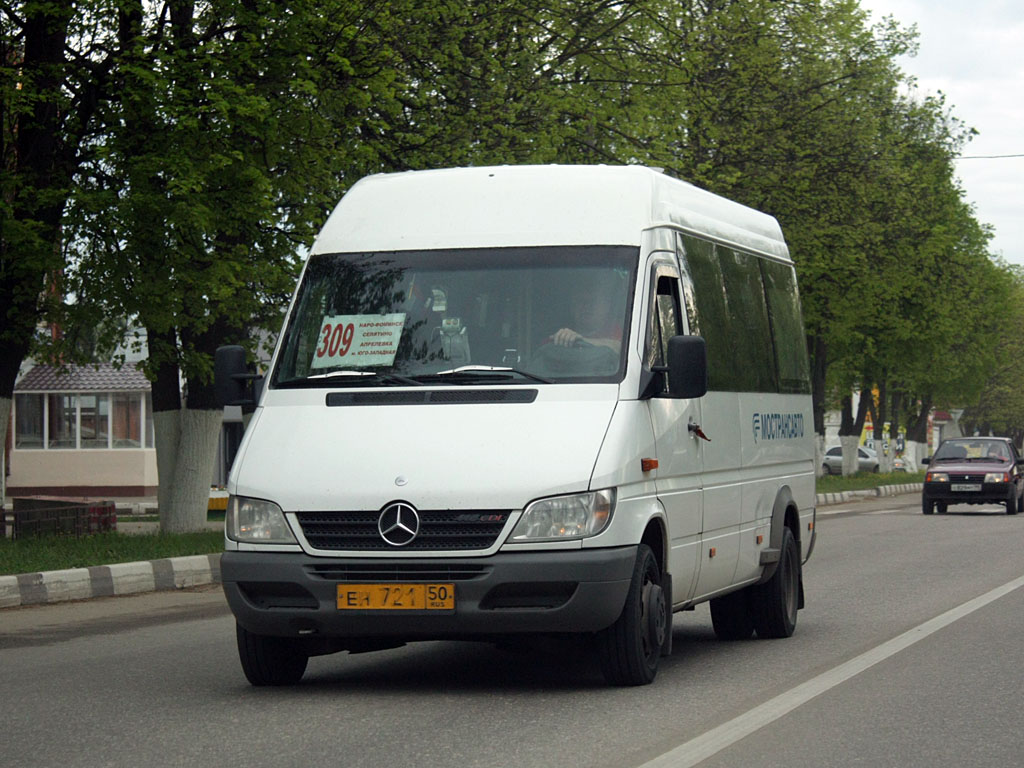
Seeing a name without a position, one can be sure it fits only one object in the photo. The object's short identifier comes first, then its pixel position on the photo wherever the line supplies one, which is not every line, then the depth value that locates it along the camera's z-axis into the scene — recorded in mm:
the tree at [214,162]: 18797
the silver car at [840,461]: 78438
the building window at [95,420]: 50438
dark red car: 34906
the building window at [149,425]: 50281
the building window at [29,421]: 51062
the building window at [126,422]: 50375
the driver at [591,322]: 9000
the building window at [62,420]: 50781
